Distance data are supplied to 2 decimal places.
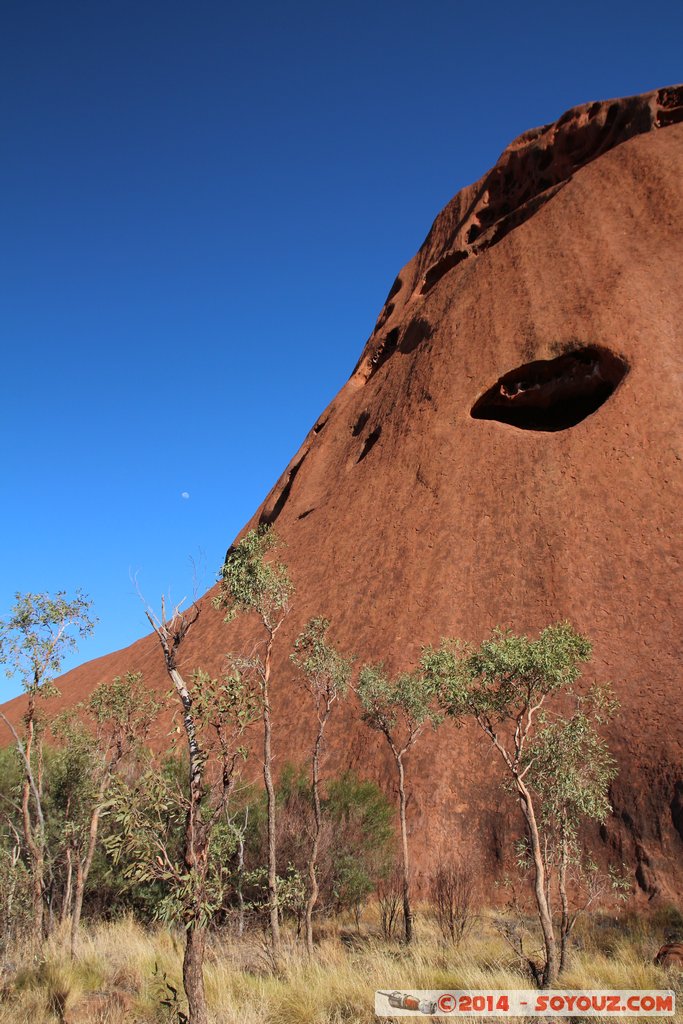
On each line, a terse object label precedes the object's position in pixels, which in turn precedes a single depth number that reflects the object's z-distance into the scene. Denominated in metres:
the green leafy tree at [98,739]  13.02
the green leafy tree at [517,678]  10.13
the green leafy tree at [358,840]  14.77
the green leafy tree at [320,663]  14.59
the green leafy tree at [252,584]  13.51
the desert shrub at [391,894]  13.91
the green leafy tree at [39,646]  12.40
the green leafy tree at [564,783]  10.29
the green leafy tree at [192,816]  6.13
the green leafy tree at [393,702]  15.32
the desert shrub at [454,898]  12.16
